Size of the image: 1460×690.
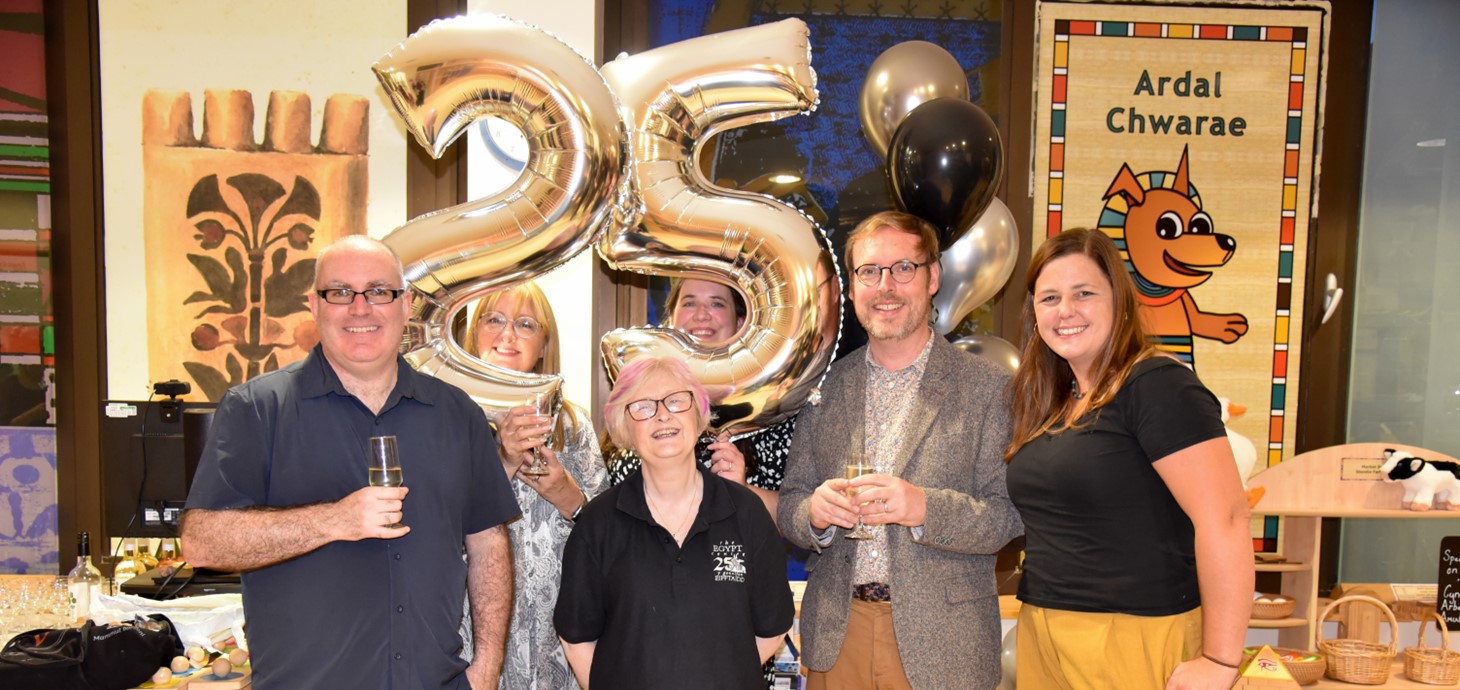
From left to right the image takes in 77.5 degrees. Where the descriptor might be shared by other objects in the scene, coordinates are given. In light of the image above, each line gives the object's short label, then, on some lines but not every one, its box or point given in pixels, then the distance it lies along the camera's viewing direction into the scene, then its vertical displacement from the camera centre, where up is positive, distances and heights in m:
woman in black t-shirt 1.61 -0.38
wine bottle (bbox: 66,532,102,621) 2.54 -0.84
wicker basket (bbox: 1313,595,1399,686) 2.95 -1.15
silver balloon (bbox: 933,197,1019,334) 2.52 +0.10
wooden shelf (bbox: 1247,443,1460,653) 3.10 -0.62
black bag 2.17 -0.90
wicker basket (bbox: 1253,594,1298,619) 3.12 -1.04
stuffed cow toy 3.06 -0.57
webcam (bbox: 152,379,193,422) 2.61 -0.31
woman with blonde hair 2.02 -0.43
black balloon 2.11 +0.32
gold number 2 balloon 1.91 +0.29
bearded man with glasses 1.84 -0.42
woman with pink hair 1.65 -0.51
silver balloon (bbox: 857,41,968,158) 2.43 +0.58
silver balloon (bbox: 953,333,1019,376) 2.52 -0.13
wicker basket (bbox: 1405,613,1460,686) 2.96 -1.16
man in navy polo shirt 1.51 -0.37
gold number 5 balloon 2.06 +0.16
